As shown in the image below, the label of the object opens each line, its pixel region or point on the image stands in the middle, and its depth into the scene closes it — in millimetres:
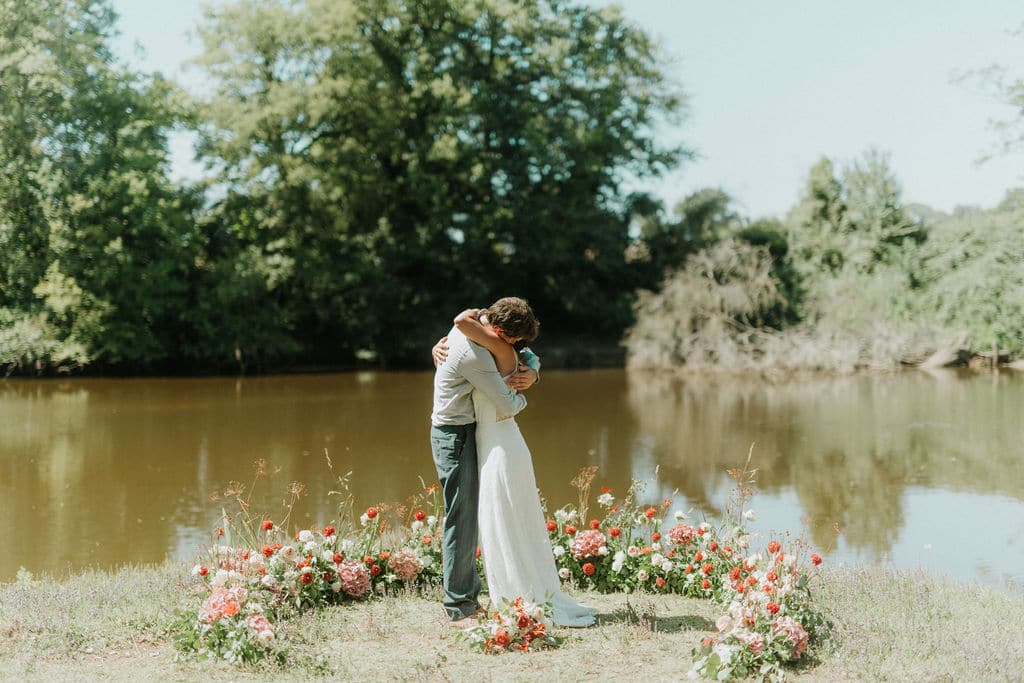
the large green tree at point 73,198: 27469
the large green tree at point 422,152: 31656
